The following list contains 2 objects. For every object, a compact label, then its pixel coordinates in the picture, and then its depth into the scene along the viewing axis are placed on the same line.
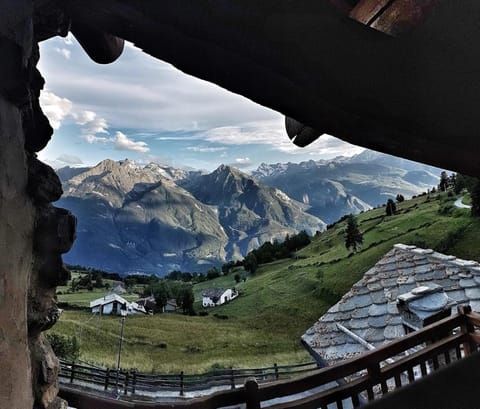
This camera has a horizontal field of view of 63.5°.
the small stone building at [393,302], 4.02
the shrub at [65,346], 14.78
